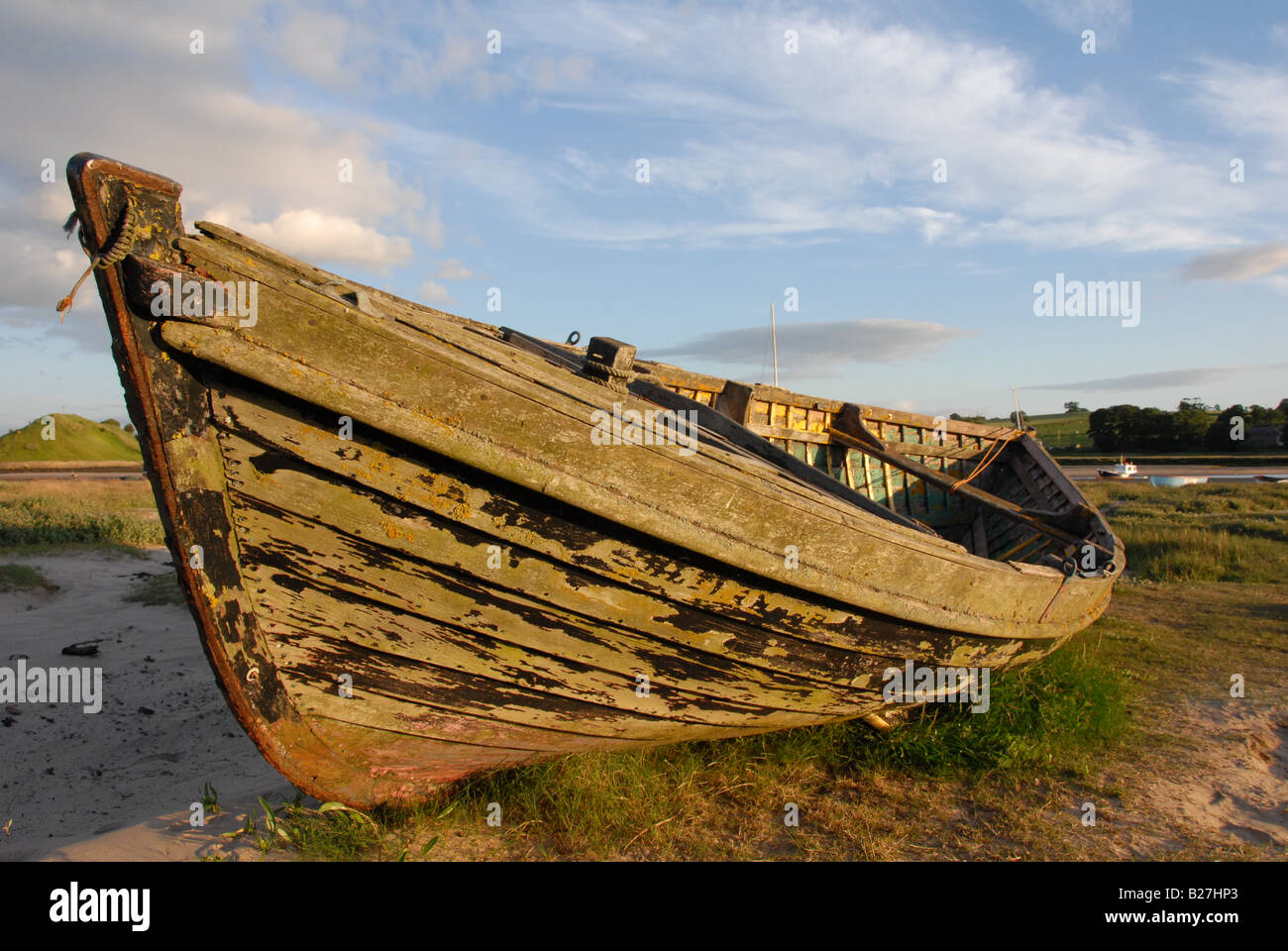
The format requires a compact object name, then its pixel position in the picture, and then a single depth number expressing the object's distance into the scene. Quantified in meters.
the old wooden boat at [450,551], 2.22
